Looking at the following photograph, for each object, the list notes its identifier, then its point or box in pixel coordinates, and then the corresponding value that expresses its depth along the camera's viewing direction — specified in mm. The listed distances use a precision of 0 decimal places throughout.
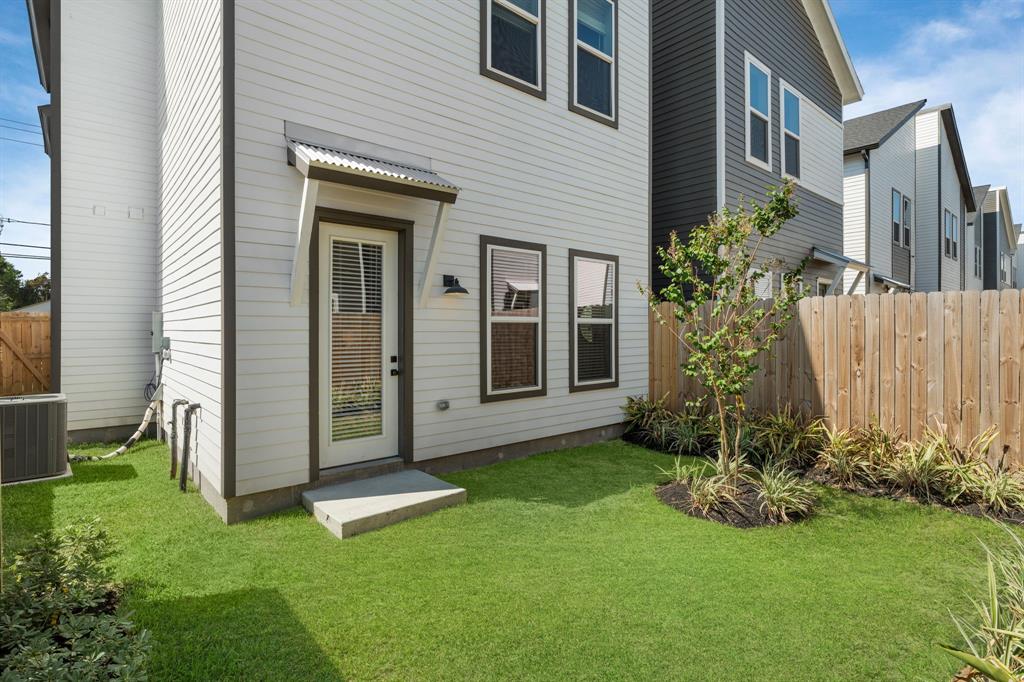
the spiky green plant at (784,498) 4285
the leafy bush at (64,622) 1881
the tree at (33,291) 27469
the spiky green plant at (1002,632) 1777
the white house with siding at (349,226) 4133
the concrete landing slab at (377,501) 3875
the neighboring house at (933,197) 16891
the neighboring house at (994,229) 25859
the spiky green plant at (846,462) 5223
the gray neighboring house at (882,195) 14242
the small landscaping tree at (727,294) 4695
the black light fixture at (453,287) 5250
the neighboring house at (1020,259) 39062
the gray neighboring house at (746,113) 8852
